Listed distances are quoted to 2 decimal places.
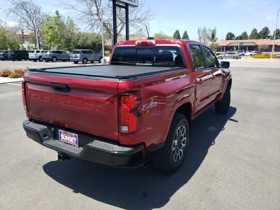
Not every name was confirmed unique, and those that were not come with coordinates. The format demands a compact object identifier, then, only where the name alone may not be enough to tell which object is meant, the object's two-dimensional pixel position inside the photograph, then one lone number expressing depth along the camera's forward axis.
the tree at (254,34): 114.31
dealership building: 82.56
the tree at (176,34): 117.06
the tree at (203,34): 90.16
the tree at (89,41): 49.44
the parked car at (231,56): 46.28
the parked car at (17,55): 36.45
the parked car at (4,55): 37.32
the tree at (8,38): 56.53
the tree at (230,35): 120.00
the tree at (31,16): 49.28
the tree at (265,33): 114.06
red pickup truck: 2.56
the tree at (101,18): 33.62
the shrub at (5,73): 15.55
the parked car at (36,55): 32.69
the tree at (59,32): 47.31
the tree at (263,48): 80.74
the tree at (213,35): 77.95
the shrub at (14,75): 14.83
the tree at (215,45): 81.82
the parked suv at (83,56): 27.65
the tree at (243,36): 114.06
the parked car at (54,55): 31.66
